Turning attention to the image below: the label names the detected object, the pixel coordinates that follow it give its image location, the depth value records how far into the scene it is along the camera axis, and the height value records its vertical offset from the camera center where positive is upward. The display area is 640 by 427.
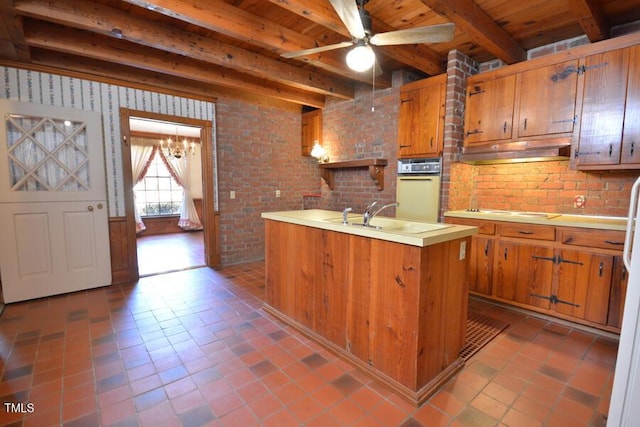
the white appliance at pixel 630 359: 1.09 -0.66
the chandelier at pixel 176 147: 7.20 +0.95
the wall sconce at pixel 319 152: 4.89 +0.56
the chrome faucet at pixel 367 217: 2.07 -0.22
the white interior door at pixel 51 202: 2.95 -0.21
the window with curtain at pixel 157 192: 7.25 -0.21
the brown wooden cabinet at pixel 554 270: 2.33 -0.75
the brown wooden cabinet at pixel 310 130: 5.01 +0.98
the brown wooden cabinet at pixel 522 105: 2.65 +0.83
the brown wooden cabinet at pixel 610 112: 2.33 +0.64
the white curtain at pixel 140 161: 6.91 +0.55
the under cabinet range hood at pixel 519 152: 2.67 +0.36
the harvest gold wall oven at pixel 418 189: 3.39 -0.03
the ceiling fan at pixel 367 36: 1.86 +1.04
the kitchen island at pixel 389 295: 1.67 -0.72
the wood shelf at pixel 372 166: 4.00 +0.30
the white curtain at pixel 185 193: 7.48 -0.24
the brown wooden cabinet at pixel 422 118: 3.34 +0.83
